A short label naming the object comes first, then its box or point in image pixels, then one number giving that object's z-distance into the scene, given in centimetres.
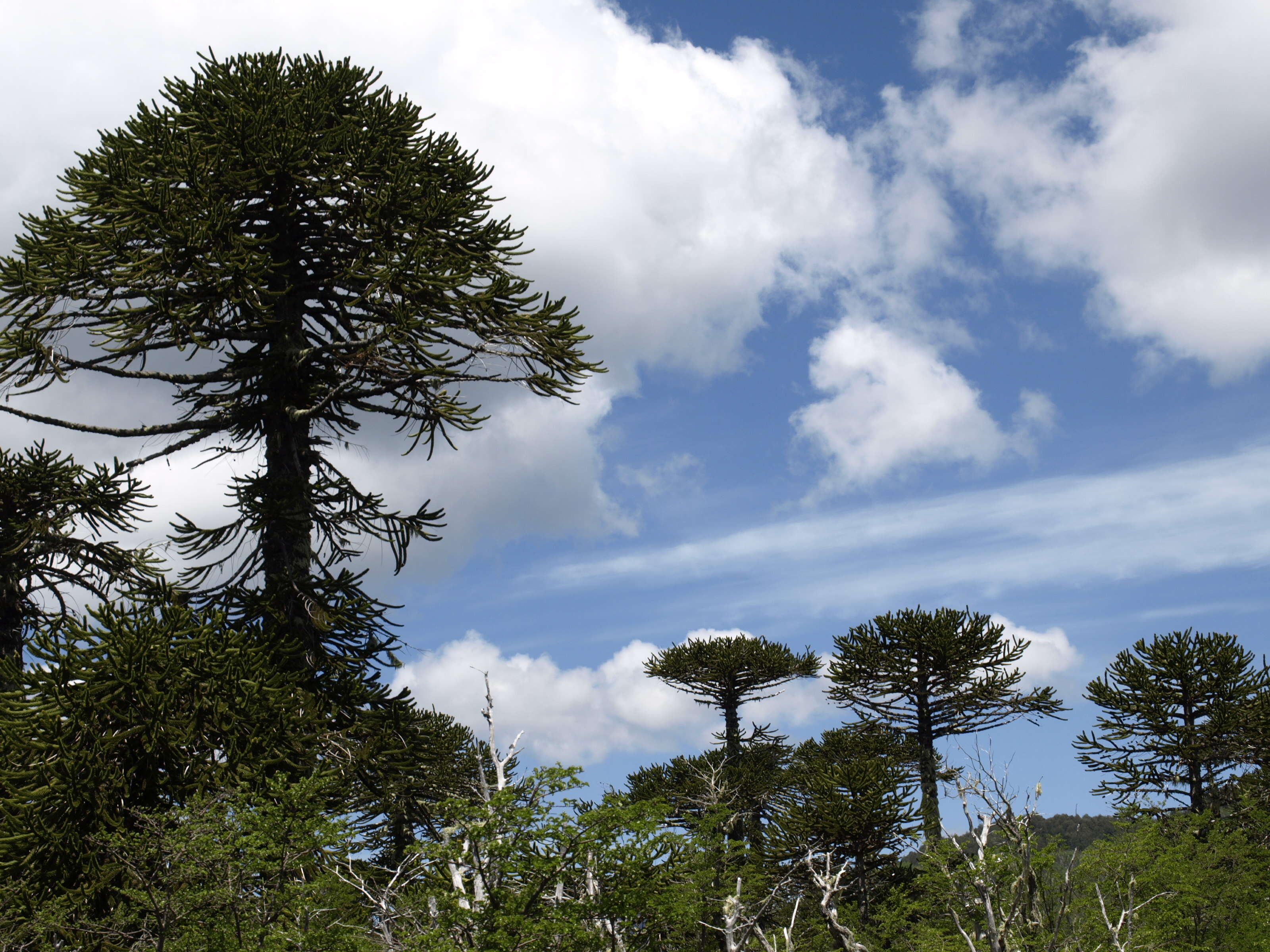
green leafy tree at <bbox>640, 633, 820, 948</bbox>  2898
